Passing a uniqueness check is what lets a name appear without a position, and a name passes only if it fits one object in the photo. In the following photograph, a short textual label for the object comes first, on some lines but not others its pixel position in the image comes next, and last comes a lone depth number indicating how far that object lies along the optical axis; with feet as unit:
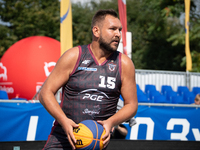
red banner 61.66
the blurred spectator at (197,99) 58.75
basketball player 17.57
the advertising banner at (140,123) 42.99
